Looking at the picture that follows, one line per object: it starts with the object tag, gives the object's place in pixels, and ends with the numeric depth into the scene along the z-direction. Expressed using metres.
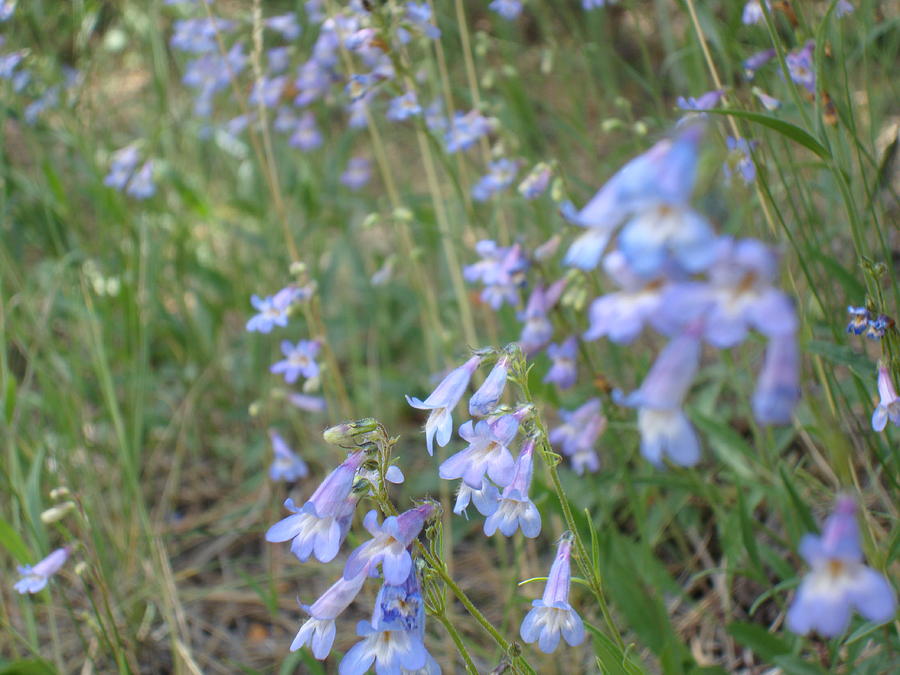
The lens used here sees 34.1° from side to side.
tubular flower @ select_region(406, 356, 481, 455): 0.30
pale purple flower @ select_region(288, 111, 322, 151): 0.64
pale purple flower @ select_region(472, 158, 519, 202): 0.44
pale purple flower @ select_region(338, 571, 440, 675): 0.28
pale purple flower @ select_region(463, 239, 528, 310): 0.41
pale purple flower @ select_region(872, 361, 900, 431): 0.31
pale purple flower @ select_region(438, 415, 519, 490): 0.29
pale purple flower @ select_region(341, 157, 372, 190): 0.67
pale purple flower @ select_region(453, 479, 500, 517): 0.30
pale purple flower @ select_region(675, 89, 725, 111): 0.35
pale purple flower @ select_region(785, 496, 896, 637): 0.23
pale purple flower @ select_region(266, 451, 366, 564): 0.29
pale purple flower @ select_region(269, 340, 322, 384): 0.43
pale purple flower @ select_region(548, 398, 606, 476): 0.40
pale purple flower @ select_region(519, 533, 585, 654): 0.30
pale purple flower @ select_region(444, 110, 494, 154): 0.45
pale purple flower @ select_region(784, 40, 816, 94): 0.38
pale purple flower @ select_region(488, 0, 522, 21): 0.45
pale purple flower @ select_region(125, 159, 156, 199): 0.59
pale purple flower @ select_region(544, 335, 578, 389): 0.41
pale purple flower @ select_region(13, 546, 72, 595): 0.38
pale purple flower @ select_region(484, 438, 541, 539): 0.30
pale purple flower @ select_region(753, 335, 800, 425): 0.23
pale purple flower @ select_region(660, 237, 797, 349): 0.23
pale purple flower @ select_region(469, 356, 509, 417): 0.30
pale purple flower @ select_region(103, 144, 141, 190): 0.59
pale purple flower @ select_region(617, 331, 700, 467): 0.24
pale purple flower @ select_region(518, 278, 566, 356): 0.40
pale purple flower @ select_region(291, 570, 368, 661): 0.30
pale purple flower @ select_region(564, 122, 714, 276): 0.23
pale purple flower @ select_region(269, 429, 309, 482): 0.45
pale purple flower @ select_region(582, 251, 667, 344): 0.24
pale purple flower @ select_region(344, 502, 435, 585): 0.28
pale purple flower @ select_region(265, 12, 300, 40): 0.57
